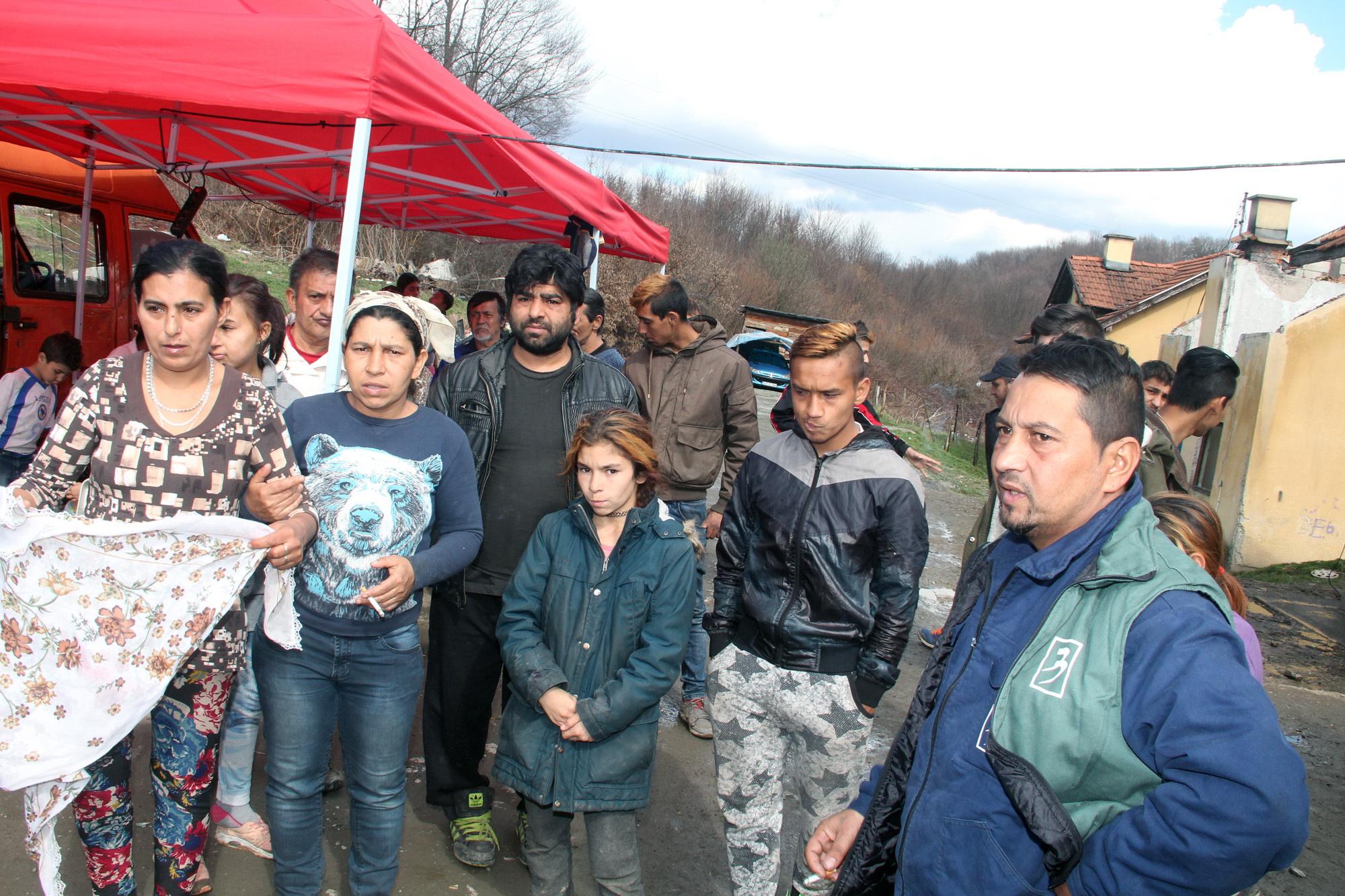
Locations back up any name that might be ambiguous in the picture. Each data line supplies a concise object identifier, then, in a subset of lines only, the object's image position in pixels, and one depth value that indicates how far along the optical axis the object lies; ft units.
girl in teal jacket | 8.17
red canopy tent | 11.57
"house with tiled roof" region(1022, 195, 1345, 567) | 34.53
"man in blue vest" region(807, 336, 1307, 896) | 3.86
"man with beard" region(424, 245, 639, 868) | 10.17
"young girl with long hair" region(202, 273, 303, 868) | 9.89
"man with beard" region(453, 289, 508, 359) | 20.17
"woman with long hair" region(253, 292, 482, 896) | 7.95
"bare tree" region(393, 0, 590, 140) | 88.43
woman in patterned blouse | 7.24
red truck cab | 20.97
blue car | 76.02
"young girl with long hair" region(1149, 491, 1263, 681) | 6.79
